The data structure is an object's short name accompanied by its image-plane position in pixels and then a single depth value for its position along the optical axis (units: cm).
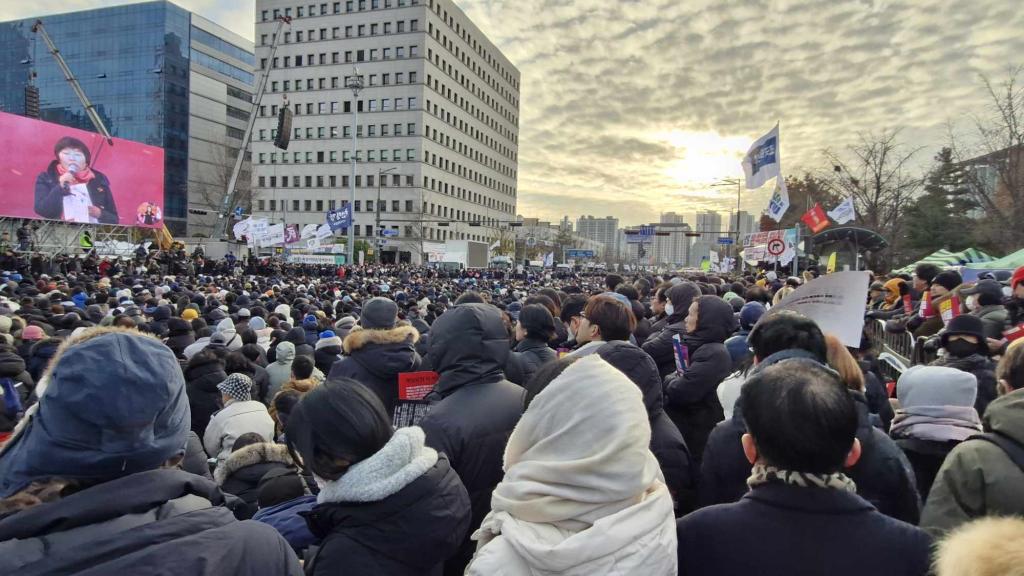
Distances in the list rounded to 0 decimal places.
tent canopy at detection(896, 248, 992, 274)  1877
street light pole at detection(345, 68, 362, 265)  4429
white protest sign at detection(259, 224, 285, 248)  2916
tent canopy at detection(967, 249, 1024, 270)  1338
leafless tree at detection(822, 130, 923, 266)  2691
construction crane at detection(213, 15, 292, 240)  4577
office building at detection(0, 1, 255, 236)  8462
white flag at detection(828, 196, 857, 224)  2011
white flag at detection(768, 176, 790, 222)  1379
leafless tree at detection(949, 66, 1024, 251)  1991
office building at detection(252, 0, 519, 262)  8631
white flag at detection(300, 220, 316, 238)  3291
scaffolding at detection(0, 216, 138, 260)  3191
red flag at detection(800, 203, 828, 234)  1805
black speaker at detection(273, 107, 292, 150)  2483
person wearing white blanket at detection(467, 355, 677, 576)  156
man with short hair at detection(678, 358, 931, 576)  163
